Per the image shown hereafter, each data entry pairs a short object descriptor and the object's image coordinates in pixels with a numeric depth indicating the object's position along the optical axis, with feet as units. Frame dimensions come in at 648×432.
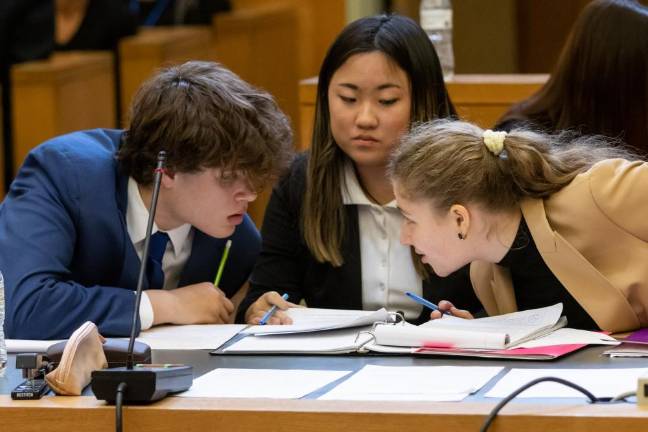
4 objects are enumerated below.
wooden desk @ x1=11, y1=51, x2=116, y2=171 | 33.01
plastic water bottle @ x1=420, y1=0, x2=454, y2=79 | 26.02
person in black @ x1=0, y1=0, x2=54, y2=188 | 34.12
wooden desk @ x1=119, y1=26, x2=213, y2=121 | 36.94
